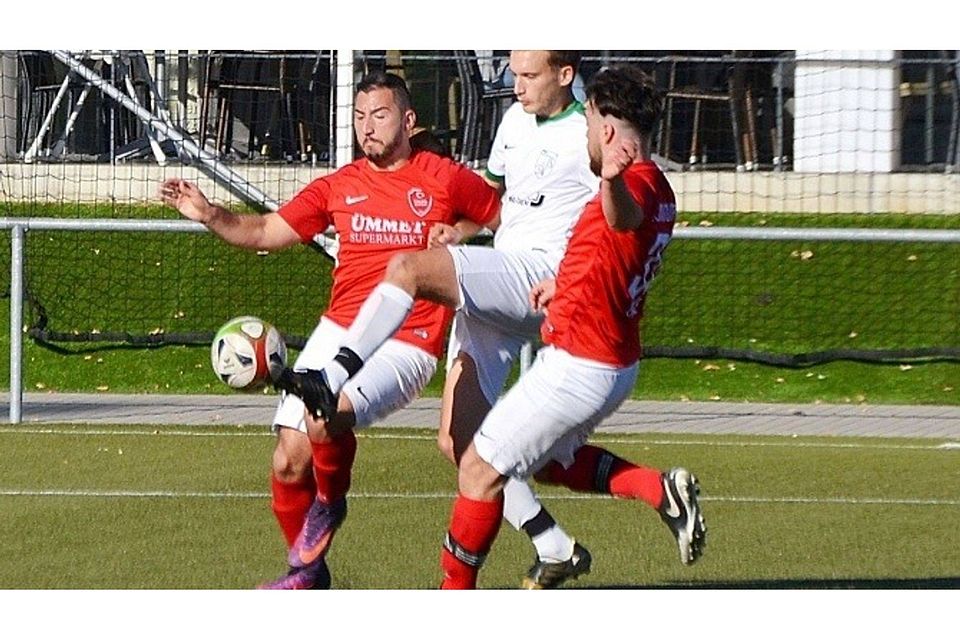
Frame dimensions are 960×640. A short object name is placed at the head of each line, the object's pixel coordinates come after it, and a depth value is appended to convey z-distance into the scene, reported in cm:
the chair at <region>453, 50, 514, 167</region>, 3316
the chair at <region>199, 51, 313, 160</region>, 3466
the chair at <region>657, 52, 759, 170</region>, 3337
